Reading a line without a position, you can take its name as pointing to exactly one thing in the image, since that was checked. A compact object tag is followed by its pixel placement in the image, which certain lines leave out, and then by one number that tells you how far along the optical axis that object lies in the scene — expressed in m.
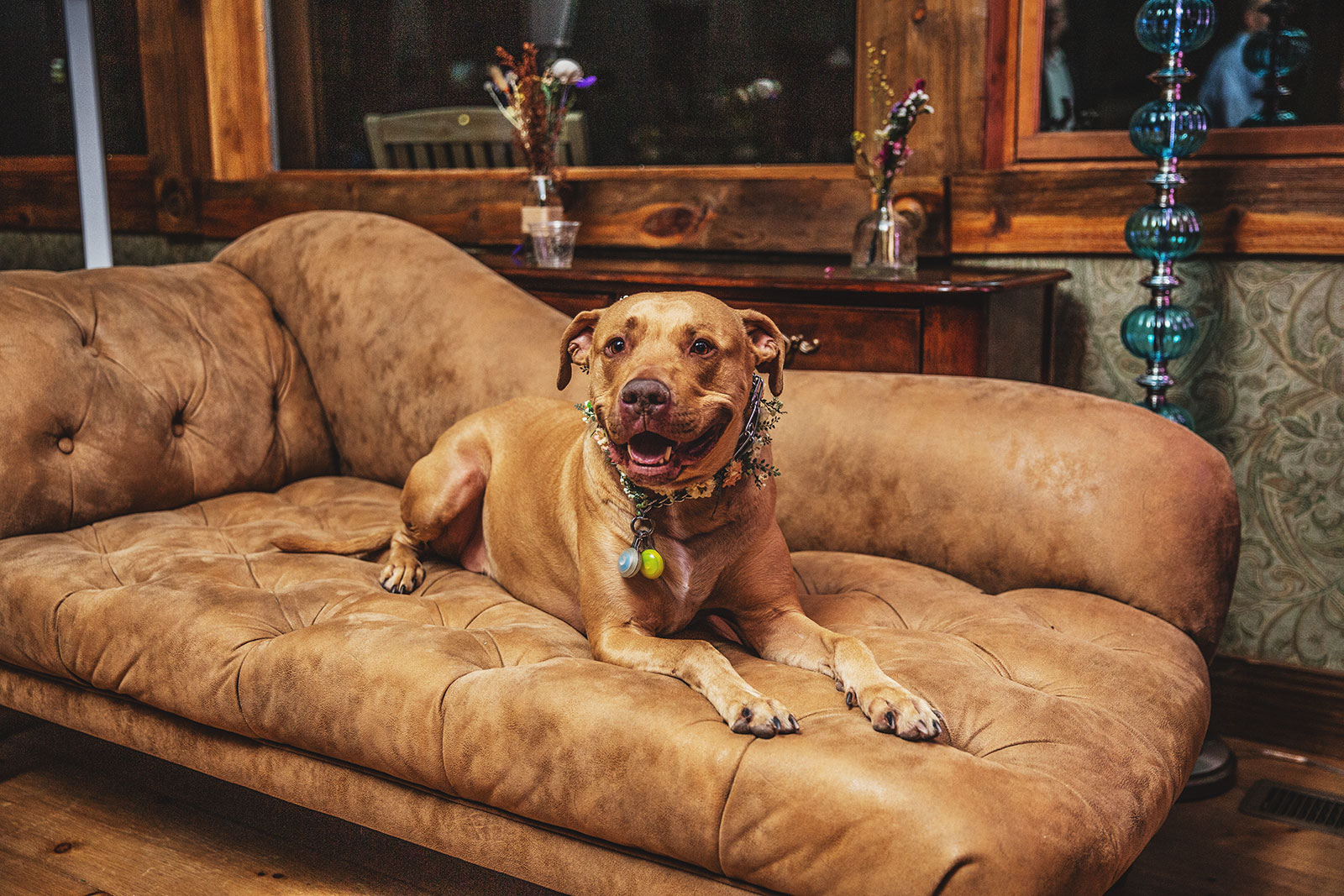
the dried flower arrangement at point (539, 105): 3.59
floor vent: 2.50
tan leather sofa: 1.45
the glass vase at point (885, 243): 3.02
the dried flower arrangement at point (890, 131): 2.93
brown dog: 1.63
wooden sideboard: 2.78
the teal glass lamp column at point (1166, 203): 2.61
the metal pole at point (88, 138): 3.99
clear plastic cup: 3.56
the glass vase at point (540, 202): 3.57
